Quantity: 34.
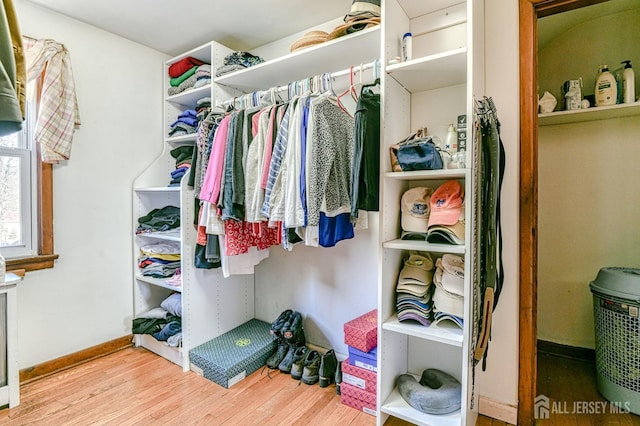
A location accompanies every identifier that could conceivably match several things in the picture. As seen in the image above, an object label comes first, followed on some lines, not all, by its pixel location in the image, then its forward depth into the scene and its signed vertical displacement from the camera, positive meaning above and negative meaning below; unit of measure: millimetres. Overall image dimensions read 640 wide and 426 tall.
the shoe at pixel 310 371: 1990 -953
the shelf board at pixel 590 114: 1922 +572
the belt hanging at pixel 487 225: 1350 -66
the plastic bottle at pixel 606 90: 1968 +693
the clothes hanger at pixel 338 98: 1655 +568
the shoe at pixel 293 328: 2186 -768
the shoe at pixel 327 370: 1962 -936
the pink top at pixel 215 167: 1830 +249
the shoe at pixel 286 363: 2107 -958
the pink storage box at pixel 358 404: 1714 -1017
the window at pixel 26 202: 2002 +80
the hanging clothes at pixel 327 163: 1505 +222
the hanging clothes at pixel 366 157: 1470 +237
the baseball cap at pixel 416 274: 1559 -310
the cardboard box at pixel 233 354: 1991 -899
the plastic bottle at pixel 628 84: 1941 +711
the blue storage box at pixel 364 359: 1740 -782
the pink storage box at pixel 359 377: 1728 -877
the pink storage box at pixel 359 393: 1715 -961
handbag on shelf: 1375 +227
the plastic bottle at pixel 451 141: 1528 +315
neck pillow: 1479 -847
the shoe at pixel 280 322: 2219 -746
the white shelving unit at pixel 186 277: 2156 -436
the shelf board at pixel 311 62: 1757 +883
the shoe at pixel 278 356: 2170 -944
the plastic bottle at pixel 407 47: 1549 +757
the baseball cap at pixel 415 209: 1556 +3
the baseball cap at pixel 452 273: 1456 -287
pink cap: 1420 +22
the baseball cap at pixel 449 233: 1404 -101
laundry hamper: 1673 -670
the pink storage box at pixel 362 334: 1760 -657
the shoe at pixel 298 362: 2041 -938
